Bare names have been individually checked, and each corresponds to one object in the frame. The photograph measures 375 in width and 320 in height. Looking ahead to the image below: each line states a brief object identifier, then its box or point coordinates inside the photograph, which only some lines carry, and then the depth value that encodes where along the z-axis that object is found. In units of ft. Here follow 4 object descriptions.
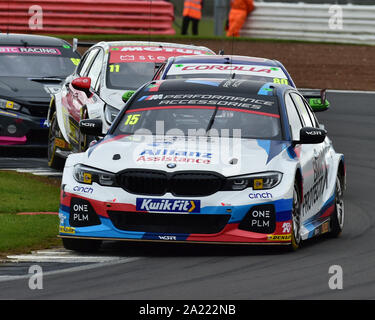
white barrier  104.83
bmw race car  33.19
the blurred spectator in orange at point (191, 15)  115.75
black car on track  58.34
